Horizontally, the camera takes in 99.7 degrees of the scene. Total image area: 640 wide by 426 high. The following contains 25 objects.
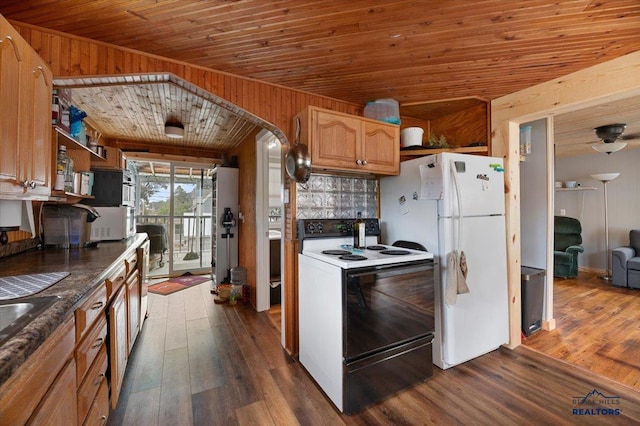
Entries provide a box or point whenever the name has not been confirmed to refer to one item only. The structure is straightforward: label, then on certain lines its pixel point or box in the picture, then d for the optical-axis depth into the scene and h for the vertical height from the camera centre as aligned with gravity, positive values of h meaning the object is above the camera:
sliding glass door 4.98 +0.01
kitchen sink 0.76 -0.31
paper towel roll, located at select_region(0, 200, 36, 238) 1.47 +0.00
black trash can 2.59 -0.83
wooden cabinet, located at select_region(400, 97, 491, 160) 2.59 +1.01
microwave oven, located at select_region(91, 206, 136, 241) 2.53 -0.10
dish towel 2.00 -0.48
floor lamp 4.42 +0.00
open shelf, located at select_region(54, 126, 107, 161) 1.78 +0.54
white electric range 1.65 -0.71
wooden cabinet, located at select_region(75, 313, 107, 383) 1.12 -0.61
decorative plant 2.60 +0.70
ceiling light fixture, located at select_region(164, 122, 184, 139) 3.56 +1.14
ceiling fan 3.44 +1.04
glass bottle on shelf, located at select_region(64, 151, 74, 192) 2.01 +0.29
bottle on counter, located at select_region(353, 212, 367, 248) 2.30 -0.18
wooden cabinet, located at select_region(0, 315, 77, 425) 0.63 -0.47
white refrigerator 2.08 -0.20
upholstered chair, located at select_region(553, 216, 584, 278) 4.39 -0.53
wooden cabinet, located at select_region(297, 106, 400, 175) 2.04 +0.59
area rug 4.12 -1.15
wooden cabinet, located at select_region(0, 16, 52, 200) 1.16 +0.46
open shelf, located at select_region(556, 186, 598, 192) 4.80 +0.47
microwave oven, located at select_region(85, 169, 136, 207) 2.71 +0.27
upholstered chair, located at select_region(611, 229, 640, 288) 3.90 -0.75
